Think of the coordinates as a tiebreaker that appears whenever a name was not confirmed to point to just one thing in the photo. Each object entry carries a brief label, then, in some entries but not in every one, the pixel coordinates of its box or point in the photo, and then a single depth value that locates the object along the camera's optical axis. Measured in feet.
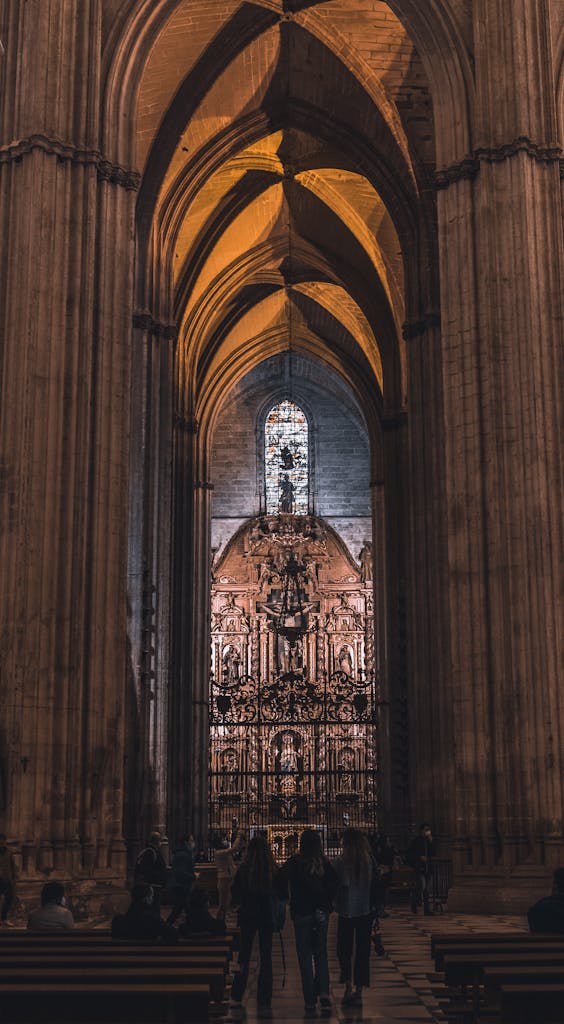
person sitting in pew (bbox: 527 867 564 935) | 26.25
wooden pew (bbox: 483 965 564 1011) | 17.60
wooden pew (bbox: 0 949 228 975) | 19.63
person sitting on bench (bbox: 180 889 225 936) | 29.05
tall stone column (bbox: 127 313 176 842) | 76.07
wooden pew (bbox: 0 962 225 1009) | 17.49
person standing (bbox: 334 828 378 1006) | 28.48
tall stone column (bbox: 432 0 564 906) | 49.06
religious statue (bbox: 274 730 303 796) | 119.44
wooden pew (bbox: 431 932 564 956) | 23.43
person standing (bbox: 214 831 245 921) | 45.13
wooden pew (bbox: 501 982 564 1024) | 16.57
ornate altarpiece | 110.11
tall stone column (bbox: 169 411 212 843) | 99.40
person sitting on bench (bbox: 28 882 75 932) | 27.99
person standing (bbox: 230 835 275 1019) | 28.12
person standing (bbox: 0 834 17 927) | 39.17
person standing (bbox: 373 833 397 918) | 53.98
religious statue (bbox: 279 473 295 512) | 134.62
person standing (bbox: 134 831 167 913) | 44.04
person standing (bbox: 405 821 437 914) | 56.44
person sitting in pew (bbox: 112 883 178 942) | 26.17
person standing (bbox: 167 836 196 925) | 43.34
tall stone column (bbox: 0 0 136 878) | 47.62
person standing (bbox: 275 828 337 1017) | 27.55
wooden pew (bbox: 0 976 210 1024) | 16.55
